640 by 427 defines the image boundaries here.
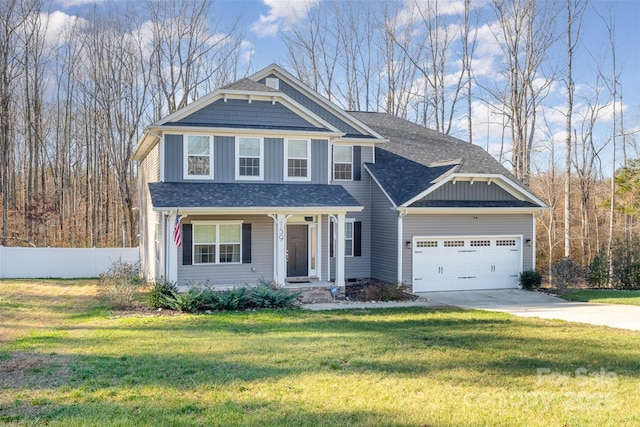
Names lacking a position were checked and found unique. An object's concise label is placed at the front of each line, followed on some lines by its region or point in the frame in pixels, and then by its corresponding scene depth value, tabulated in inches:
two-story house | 614.5
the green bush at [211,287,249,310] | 522.6
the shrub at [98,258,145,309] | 523.2
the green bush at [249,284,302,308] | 538.3
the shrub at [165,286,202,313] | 505.7
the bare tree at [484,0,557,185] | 1069.1
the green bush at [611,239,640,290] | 756.0
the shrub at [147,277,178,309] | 519.2
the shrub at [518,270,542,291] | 697.0
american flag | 555.5
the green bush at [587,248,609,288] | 768.9
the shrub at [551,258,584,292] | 708.7
